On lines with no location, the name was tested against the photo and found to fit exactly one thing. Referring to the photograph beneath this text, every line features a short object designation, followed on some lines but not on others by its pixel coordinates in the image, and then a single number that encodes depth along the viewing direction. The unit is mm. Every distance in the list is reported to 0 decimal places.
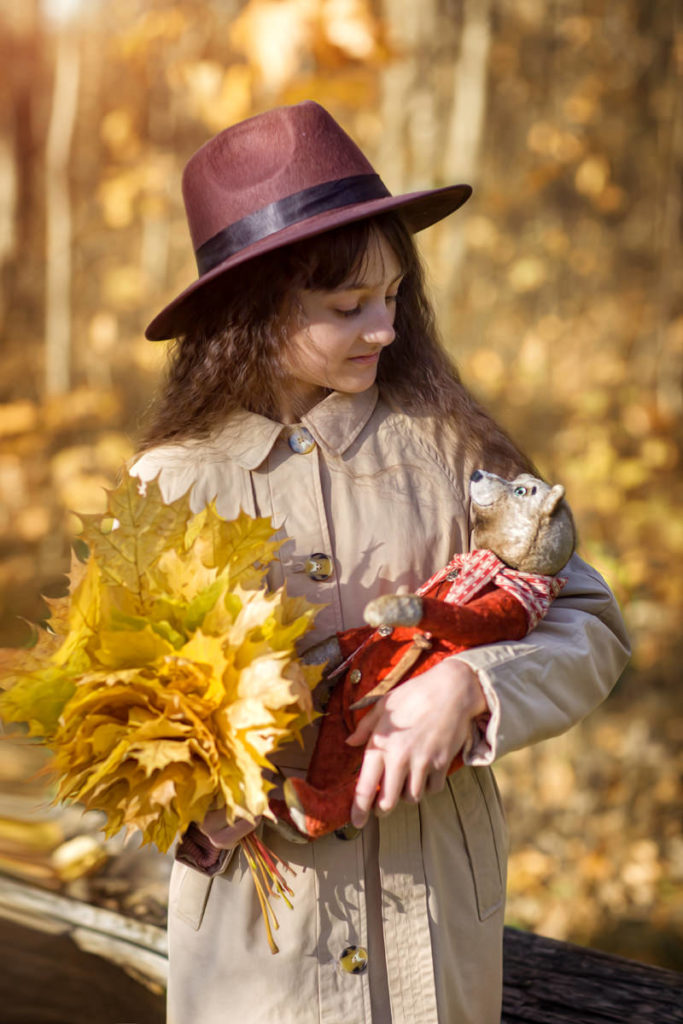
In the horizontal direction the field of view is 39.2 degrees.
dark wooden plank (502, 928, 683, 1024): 2023
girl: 1401
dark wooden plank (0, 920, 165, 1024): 2592
